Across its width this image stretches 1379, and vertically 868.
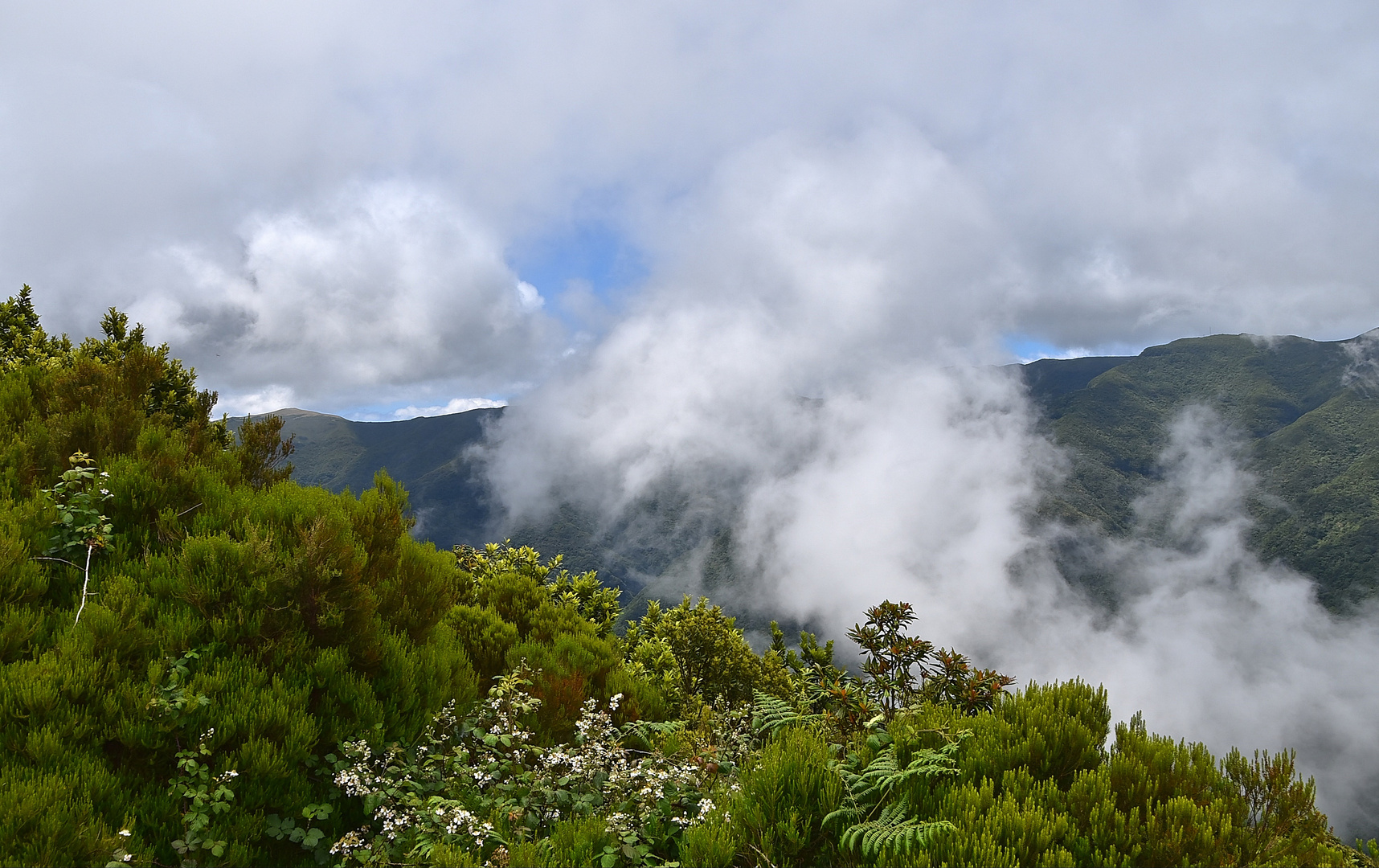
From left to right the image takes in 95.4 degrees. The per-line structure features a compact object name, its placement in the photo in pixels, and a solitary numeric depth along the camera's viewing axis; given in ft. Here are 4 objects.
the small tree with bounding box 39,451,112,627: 17.74
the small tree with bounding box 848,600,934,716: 22.09
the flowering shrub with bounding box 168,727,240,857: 12.08
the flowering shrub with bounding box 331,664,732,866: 13.51
